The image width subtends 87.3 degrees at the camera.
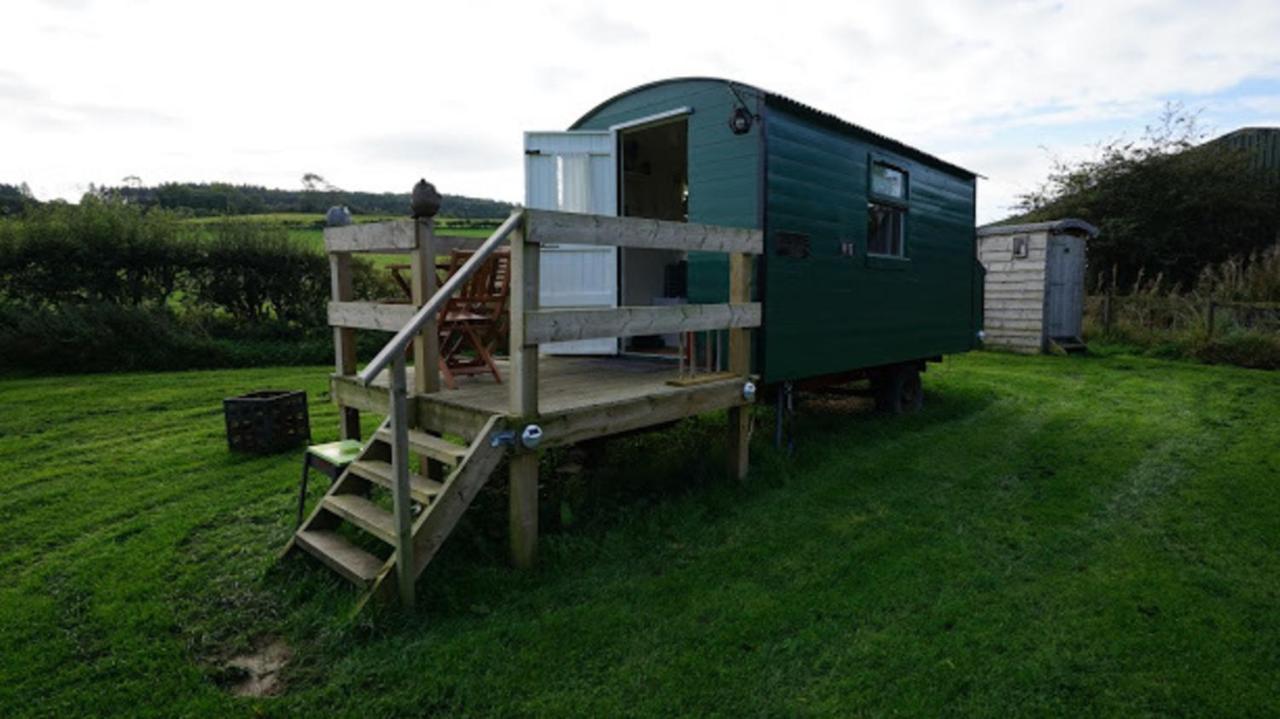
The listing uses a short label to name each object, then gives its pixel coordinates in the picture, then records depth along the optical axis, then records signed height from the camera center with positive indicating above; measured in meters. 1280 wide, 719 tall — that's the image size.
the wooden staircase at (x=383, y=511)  3.05 -1.08
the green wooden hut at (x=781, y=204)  5.22 +0.80
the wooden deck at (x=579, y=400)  3.63 -0.64
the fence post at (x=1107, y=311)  13.97 -0.35
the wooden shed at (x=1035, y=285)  13.14 +0.18
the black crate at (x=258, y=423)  5.74 -1.12
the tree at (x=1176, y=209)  16.27 +2.11
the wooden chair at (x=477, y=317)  4.43 -0.16
